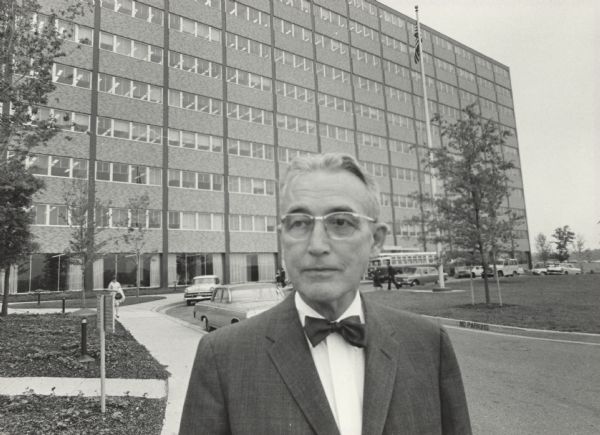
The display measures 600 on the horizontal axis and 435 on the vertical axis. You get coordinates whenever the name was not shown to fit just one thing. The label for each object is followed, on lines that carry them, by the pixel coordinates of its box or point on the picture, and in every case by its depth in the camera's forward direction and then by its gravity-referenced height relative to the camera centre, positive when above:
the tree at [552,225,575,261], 83.12 +3.71
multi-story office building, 35.03 +15.06
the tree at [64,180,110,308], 24.09 +2.46
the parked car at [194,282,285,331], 11.34 -0.73
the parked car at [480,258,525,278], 49.67 -0.56
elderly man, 1.61 -0.33
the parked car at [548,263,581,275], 53.03 -1.07
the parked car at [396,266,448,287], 35.22 -0.67
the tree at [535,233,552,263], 83.83 +2.97
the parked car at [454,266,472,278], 47.90 -0.86
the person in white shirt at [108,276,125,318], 16.25 -0.34
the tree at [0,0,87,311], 8.94 +4.21
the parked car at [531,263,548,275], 54.28 -1.02
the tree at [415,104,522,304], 16.45 +2.79
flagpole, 25.71 +12.41
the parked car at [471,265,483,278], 48.25 -0.74
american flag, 26.84 +13.61
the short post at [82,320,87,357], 8.00 -1.03
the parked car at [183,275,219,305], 23.88 -0.80
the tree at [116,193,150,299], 32.67 +4.72
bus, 38.81 +0.75
